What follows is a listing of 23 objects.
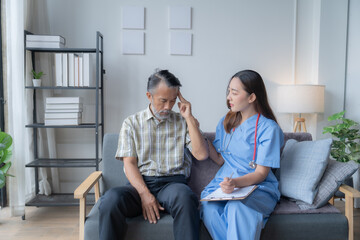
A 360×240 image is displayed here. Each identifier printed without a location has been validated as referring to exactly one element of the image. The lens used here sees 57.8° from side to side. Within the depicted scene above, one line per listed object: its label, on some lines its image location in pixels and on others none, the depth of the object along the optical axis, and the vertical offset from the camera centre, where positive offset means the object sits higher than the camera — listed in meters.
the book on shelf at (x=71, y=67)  2.89 +0.17
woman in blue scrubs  1.57 -0.38
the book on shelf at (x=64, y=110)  2.86 -0.20
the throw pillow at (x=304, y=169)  1.79 -0.45
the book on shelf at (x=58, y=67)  2.88 +0.17
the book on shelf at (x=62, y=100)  2.85 -0.12
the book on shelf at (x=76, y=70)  2.89 +0.14
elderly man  1.70 -0.37
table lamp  3.00 -0.08
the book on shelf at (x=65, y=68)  2.88 +0.16
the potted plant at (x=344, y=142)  2.87 -0.47
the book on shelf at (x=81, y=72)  2.89 +0.13
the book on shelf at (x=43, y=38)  2.82 +0.42
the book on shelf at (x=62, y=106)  2.87 -0.17
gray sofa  1.66 -0.71
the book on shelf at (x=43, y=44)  2.83 +0.36
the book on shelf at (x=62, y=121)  2.85 -0.30
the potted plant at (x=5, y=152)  2.46 -0.50
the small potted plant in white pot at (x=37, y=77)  2.88 +0.08
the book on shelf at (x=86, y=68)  2.89 +0.17
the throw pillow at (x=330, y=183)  1.80 -0.52
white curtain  2.66 -0.07
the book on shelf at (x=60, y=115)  2.85 -0.25
